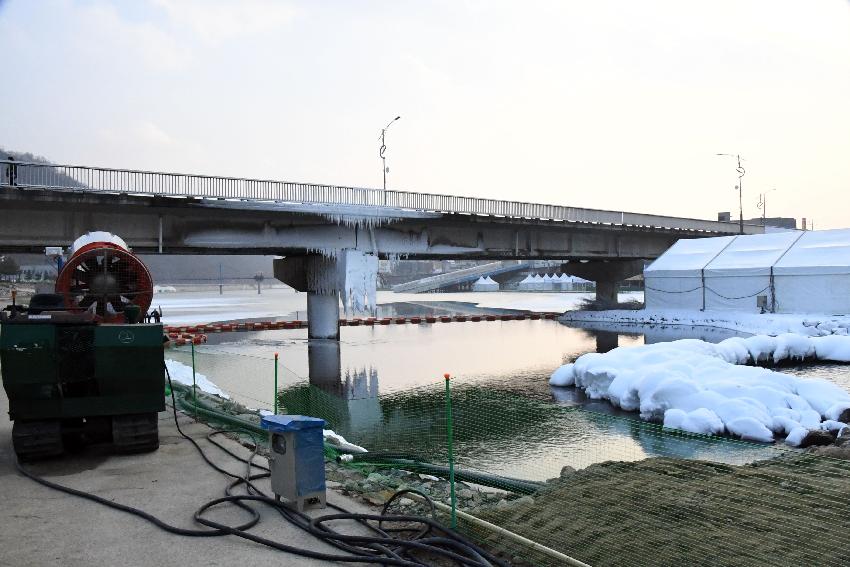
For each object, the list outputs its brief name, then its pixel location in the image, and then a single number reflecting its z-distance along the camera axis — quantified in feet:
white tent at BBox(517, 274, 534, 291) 485.56
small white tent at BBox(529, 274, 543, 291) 478.18
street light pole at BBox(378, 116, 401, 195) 149.46
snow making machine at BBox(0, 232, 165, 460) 31.96
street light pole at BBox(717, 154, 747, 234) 224.45
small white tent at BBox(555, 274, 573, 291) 471.58
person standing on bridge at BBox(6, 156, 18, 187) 88.69
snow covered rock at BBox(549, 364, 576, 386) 75.05
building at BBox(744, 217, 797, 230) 598.10
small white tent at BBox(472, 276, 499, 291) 489.26
